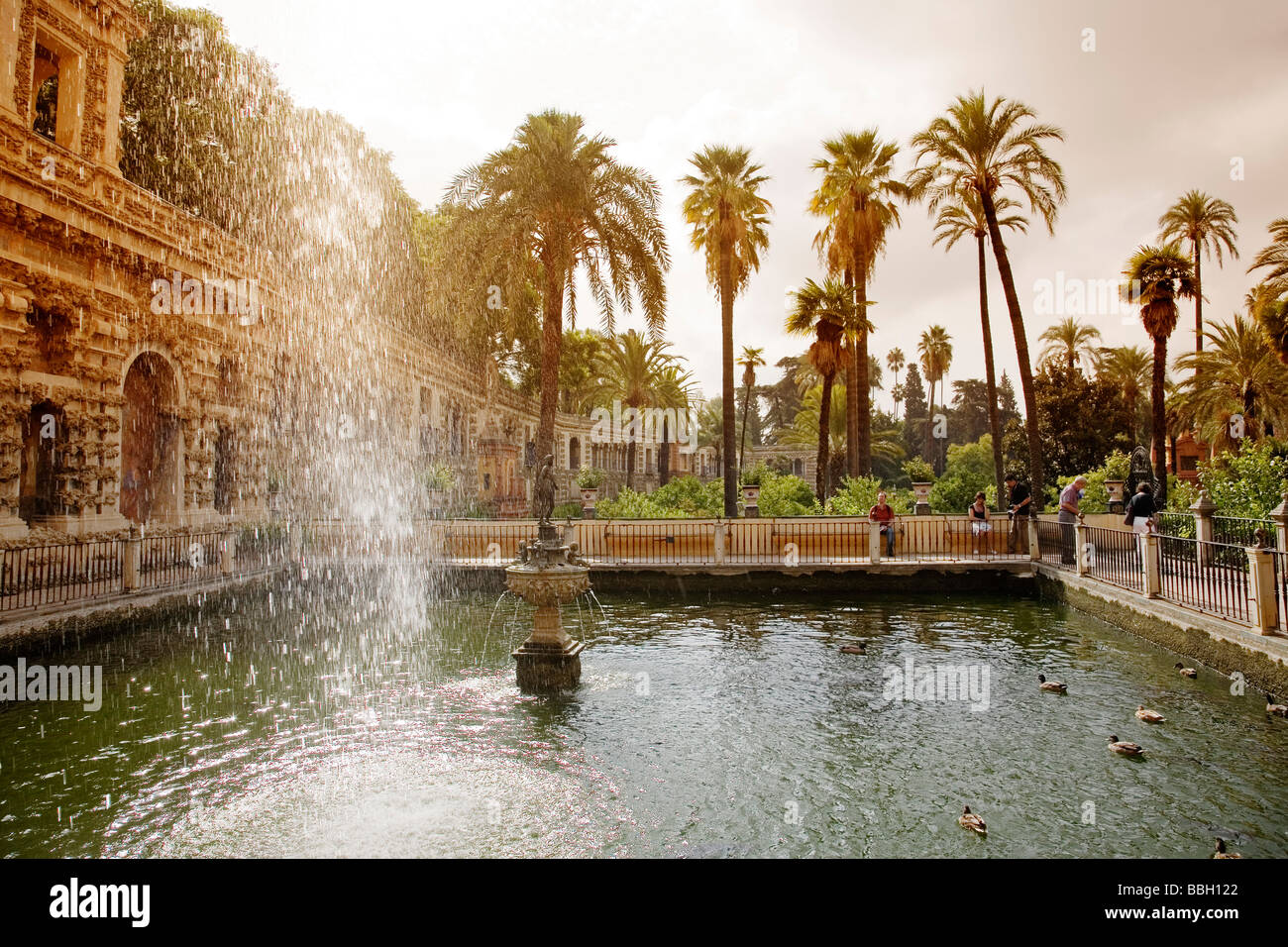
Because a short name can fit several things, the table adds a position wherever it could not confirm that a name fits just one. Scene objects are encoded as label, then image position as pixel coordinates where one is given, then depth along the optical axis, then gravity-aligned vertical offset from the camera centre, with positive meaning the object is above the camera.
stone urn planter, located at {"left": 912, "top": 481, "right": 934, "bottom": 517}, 20.33 +0.07
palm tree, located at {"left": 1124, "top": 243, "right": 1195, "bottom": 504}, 24.33 +7.16
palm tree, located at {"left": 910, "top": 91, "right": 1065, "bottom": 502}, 22.16 +10.38
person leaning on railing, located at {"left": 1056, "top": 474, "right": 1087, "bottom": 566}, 15.27 -0.44
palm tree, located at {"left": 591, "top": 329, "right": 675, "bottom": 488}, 42.59 +7.82
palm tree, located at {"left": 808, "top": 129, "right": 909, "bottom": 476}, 27.27 +10.99
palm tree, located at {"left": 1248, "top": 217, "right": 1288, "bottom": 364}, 23.70 +7.69
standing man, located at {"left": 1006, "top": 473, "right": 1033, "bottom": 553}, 17.75 -0.44
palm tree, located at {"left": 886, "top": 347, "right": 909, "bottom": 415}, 92.25 +17.66
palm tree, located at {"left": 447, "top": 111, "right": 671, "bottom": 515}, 19.86 +8.08
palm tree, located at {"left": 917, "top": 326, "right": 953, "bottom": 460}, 68.00 +13.72
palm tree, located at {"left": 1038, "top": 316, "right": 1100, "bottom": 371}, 45.97 +10.13
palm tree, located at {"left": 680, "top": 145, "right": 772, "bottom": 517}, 23.92 +9.89
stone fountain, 8.74 -1.07
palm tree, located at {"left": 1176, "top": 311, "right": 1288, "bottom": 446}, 31.52 +5.24
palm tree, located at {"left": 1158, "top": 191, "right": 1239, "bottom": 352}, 35.47 +13.46
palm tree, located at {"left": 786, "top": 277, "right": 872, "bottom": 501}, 26.62 +6.62
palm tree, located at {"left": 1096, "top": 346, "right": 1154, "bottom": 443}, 48.31 +8.68
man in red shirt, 17.72 -0.41
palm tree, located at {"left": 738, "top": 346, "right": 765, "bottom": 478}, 49.41 +9.56
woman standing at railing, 13.94 -0.23
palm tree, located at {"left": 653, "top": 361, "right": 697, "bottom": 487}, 46.03 +7.31
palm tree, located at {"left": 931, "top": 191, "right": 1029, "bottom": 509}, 26.23 +10.02
